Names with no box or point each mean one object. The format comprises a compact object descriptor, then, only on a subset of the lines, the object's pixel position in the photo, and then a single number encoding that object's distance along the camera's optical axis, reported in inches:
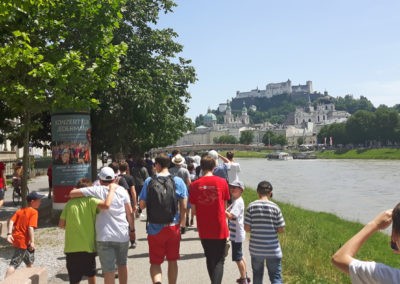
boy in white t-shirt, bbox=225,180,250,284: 299.6
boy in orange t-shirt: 297.6
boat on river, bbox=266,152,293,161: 5182.1
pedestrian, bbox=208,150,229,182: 425.4
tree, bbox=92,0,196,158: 848.9
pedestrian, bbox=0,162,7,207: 557.9
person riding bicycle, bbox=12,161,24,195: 781.6
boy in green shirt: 255.9
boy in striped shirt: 256.2
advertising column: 561.3
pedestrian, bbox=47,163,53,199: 790.1
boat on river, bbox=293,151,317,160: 5152.6
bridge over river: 6583.7
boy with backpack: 266.5
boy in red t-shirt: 276.5
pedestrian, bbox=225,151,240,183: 439.8
